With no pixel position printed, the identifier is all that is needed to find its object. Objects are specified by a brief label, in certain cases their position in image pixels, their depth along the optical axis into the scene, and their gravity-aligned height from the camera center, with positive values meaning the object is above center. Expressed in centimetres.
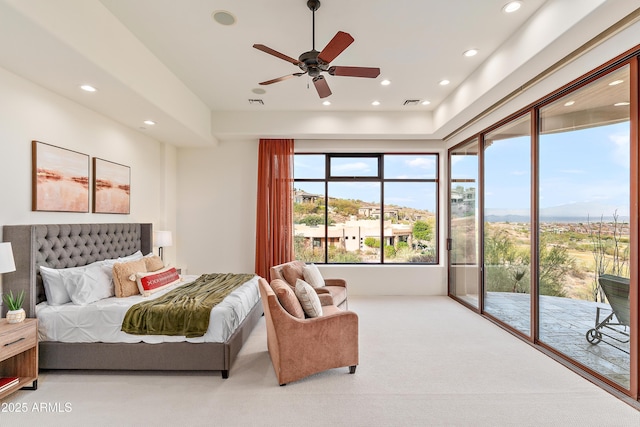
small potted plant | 254 -78
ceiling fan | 238 +126
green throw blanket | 286 -93
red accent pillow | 353 -77
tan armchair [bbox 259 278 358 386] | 267 -108
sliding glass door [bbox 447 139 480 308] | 493 -13
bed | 282 -121
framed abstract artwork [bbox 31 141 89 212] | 308 +35
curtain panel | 570 +17
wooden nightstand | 249 -117
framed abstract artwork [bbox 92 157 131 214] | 391 +34
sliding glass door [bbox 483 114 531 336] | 375 -8
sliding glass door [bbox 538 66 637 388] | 259 -7
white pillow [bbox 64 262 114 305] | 312 -72
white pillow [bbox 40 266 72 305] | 307 -70
